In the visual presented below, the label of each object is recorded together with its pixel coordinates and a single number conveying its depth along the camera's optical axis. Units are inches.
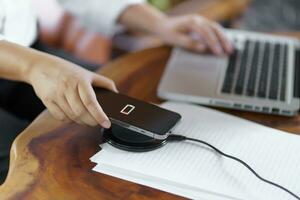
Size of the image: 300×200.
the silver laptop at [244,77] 44.5
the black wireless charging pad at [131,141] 39.4
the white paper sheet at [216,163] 36.9
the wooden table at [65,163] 36.5
